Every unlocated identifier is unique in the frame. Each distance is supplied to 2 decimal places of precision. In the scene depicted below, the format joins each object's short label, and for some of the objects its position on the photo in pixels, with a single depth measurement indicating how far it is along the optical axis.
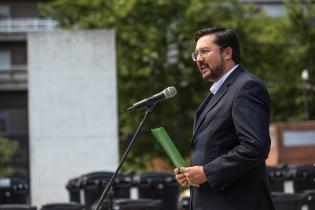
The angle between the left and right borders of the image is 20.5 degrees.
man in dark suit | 5.00
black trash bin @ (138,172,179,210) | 14.76
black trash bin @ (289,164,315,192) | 15.08
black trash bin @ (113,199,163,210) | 11.52
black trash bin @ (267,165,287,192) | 15.11
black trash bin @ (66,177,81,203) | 14.65
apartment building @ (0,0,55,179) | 51.12
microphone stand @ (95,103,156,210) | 5.91
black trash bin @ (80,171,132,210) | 13.77
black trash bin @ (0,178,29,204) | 14.66
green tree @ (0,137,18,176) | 21.75
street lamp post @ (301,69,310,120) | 37.64
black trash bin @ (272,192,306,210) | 11.25
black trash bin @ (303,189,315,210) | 11.95
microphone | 5.97
